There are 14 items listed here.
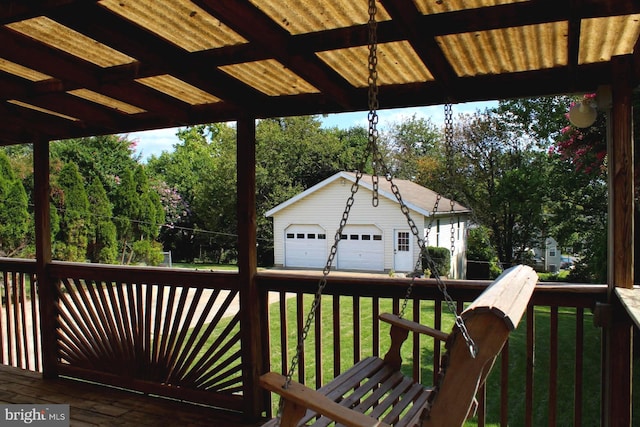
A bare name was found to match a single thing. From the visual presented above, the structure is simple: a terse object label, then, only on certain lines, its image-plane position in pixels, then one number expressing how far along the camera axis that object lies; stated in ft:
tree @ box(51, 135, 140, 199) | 44.27
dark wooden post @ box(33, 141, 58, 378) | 11.64
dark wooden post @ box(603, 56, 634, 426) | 6.72
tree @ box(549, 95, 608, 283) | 33.01
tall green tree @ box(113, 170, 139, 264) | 37.91
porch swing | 4.00
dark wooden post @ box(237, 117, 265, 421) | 9.31
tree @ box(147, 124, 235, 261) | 54.95
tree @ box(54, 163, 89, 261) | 32.76
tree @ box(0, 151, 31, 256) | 29.09
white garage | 41.11
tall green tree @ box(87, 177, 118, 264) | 35.14
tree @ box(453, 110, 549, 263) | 42.24
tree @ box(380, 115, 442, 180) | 67.21
